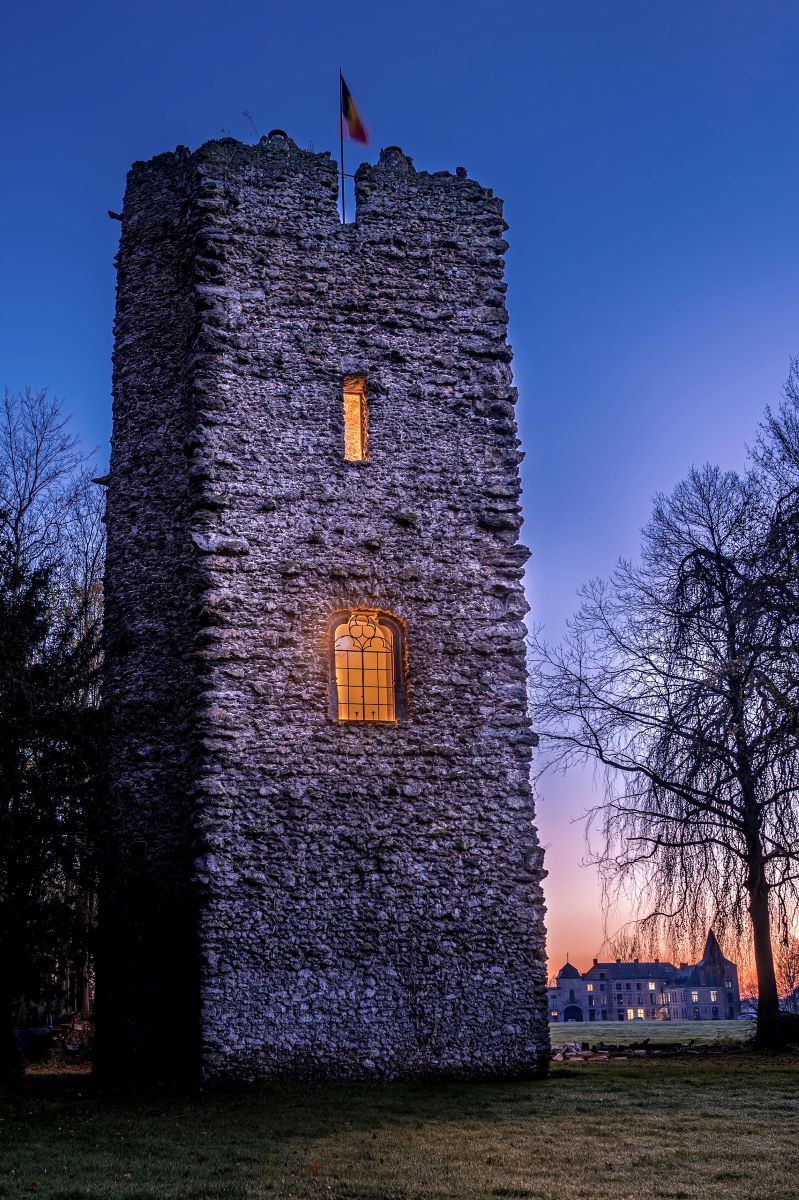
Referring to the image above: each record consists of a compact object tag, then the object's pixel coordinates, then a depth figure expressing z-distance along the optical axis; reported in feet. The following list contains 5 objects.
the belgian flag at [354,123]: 51.60
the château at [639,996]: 269.44
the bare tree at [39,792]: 38.88
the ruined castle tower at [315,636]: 40.11
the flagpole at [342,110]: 51.26
